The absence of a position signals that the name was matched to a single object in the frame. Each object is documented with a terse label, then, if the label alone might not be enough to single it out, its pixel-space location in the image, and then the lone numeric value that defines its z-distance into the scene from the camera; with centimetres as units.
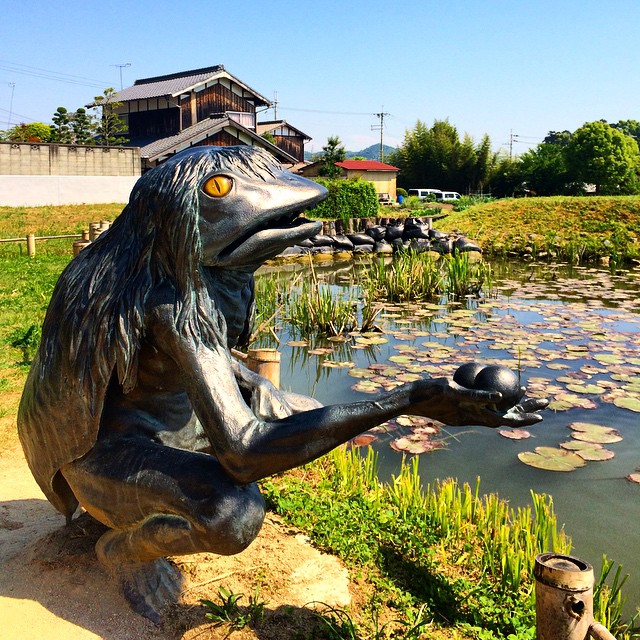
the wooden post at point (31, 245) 1138
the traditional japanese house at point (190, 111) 2352
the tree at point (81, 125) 2580
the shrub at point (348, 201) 2123
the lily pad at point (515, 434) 444
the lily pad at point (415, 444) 418
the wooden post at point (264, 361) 369
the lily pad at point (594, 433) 430
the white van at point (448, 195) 3312
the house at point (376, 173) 3125
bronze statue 163
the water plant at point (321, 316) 712
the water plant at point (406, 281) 884
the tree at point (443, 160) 3438
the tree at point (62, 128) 2538
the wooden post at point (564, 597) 171
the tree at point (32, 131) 2651
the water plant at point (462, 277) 916
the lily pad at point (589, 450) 408
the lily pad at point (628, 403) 488
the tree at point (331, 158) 2619
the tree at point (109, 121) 2553
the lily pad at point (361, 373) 577
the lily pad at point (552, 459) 397
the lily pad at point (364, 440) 428
